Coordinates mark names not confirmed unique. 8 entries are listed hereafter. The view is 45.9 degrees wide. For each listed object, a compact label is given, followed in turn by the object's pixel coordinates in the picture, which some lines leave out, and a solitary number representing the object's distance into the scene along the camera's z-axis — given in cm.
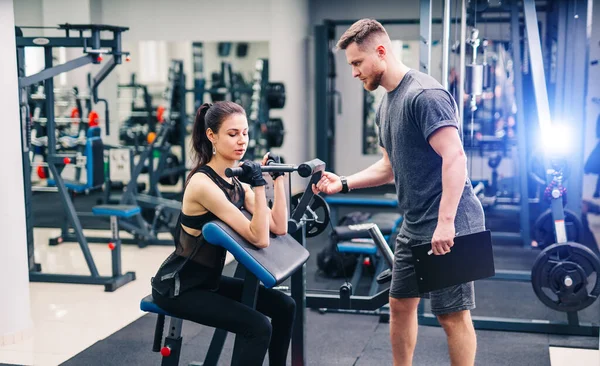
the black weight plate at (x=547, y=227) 477
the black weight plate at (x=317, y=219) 296
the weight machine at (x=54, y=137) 450
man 216
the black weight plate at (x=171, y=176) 784
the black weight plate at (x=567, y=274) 348
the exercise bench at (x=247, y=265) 216
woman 225
